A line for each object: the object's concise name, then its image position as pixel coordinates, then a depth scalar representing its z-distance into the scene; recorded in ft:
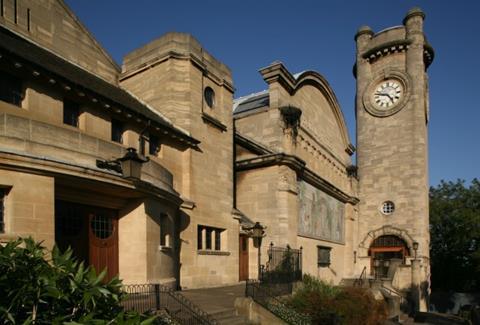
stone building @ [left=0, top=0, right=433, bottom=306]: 32.89
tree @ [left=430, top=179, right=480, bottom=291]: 127.85
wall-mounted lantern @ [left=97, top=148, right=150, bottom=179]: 32.35
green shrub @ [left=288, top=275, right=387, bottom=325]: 40.45
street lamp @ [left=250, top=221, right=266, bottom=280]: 55.62
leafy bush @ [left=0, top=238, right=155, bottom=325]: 12.00
